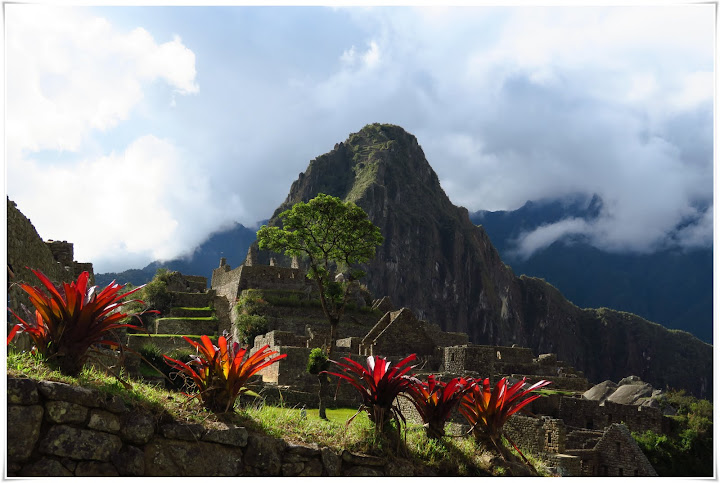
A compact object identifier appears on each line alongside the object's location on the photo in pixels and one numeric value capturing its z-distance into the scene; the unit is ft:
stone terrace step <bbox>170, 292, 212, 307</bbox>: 133.90
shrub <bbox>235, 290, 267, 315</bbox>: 117.80
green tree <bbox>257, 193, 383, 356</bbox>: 96.94
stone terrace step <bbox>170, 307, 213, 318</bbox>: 122.93
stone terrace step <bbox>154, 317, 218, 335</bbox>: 111.96
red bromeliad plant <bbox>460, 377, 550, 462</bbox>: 22.77
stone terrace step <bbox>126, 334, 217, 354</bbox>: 87.49
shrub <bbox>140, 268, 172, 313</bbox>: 128.38
